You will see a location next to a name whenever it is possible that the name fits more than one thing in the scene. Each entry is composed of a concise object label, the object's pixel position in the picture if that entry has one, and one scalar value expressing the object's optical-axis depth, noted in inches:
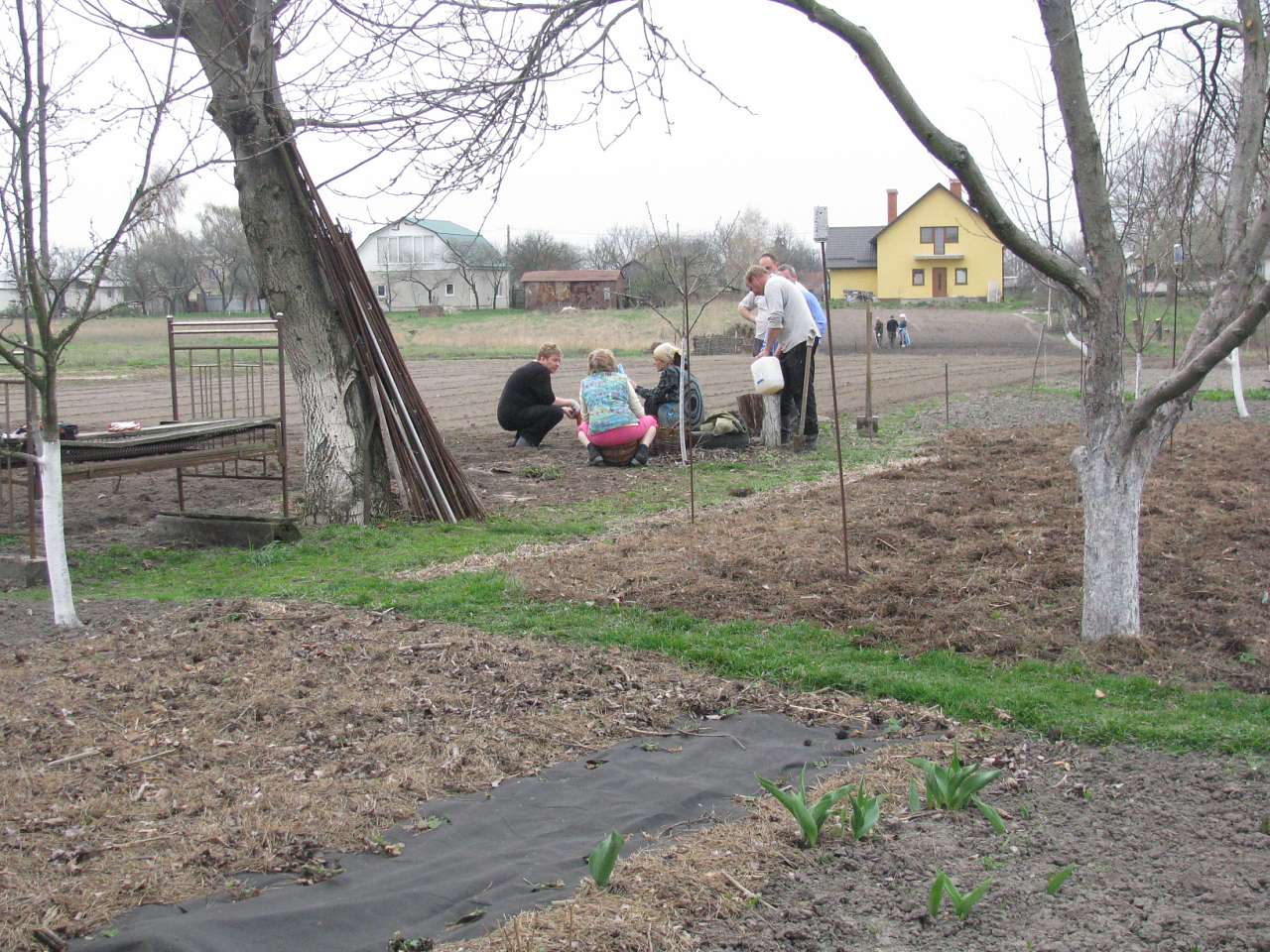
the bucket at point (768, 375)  479.5
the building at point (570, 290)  2536.9
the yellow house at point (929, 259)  2657.5
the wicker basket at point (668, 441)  495.5
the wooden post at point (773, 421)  513.6
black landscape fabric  119.4
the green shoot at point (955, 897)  118.8
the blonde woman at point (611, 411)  472.4
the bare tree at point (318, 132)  211.9
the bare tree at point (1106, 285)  199.8
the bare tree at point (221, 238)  1894.7
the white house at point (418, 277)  2342.5
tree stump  536.1
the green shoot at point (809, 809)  139.3
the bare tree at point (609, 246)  2062.0
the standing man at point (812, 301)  510.7
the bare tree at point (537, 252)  2311.8
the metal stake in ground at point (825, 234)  260.5
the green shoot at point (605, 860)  128.0
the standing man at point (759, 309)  504.9
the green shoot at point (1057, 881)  126.4
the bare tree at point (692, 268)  420.6
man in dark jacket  516.4
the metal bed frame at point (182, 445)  312.7
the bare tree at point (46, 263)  224.2
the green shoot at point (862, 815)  140.1
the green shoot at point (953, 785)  148.9
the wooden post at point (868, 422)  553.5
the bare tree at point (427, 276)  2398.6
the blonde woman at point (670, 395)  498.3
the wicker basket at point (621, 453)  480.4
